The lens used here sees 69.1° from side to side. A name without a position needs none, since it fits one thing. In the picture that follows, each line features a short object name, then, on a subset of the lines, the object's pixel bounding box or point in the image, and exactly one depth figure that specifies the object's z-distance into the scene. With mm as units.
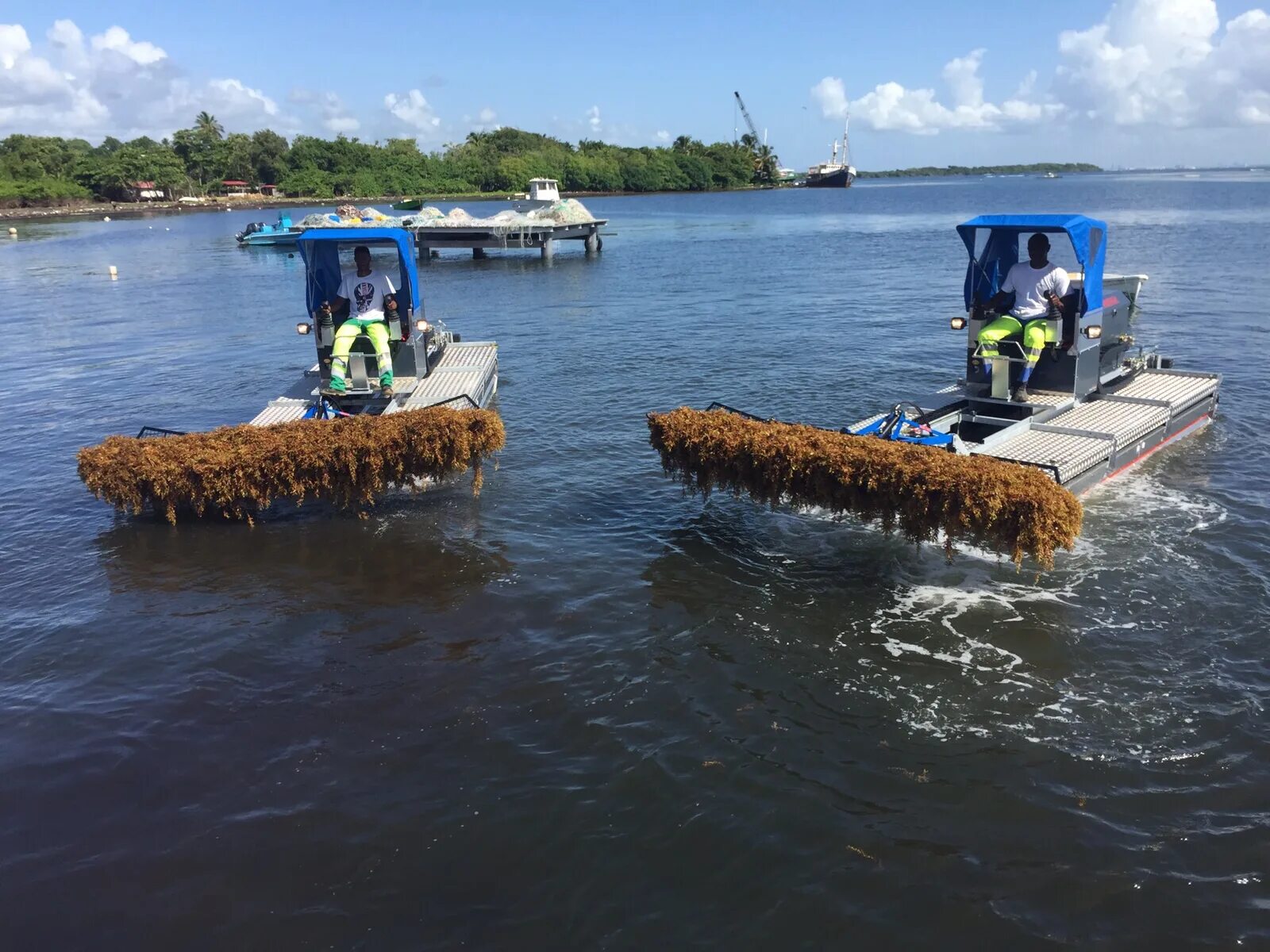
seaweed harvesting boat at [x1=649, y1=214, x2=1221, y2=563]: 8086
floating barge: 52875
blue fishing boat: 61562
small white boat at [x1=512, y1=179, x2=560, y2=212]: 60188
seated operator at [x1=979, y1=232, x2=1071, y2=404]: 12039
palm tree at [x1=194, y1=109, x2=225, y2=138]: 162625
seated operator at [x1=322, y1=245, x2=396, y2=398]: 13367
